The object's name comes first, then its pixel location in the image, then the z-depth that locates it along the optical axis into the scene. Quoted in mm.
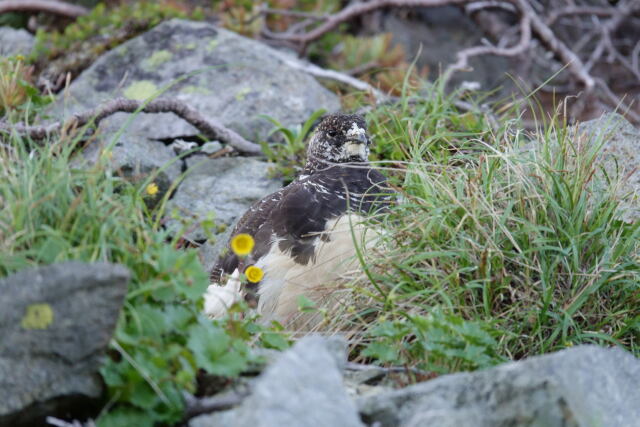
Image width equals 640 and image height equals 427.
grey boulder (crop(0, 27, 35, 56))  12531
